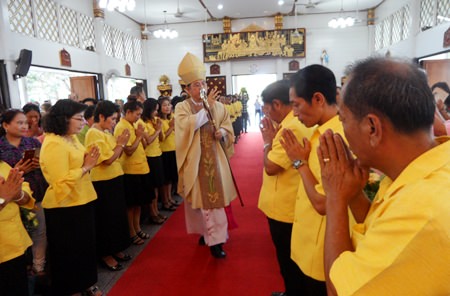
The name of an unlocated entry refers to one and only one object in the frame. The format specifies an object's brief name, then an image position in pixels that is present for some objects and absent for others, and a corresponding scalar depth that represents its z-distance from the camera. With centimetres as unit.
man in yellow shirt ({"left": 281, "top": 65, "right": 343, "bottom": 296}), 136
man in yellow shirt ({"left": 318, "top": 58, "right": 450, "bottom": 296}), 61
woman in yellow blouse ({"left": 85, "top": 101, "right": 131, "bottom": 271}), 278
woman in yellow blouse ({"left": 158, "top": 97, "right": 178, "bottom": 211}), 443
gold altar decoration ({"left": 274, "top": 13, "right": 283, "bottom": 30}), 1362
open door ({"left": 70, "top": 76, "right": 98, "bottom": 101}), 982
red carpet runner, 253
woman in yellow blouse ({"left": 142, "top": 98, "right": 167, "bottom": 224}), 389
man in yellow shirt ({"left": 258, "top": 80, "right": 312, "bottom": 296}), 180
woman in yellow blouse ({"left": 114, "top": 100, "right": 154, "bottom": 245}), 336
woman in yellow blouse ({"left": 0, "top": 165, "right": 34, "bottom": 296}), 168
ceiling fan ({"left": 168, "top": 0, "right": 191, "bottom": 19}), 1155
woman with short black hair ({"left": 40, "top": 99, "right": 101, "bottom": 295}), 214
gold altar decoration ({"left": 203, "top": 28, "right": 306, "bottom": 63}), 1365
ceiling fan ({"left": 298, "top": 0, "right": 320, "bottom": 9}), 1180
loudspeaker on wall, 650
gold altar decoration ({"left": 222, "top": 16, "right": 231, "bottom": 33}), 1394
